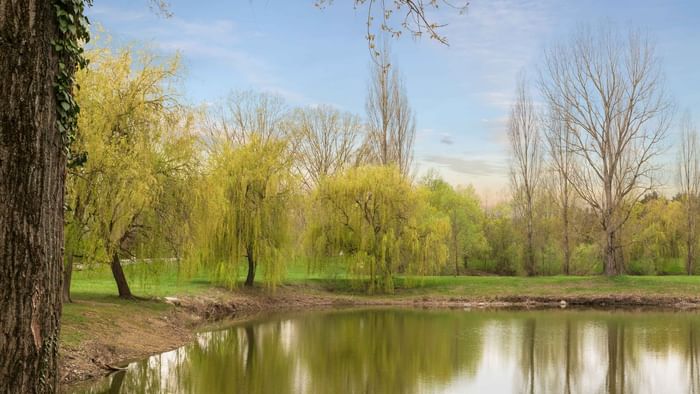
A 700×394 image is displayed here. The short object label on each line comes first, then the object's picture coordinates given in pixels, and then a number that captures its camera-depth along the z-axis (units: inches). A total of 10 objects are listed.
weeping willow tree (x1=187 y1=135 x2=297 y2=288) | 885.2
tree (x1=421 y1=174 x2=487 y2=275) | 1442.7
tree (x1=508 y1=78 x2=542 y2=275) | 1288.1
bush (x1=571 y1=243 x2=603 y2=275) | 1369.3
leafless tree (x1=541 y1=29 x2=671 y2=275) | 1120.8
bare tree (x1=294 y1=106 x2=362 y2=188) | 1449.3
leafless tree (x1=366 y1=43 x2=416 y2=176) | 1337.4
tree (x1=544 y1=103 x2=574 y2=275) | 1236.5
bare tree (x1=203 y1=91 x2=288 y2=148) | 1349.7
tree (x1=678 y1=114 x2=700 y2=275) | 1364.4
